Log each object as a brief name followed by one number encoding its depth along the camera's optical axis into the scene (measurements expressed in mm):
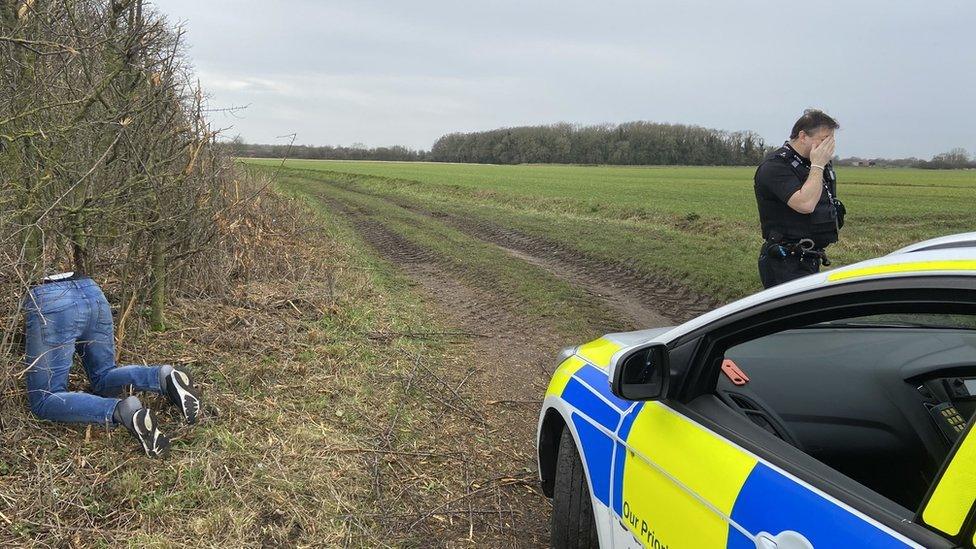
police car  1350
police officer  3859
